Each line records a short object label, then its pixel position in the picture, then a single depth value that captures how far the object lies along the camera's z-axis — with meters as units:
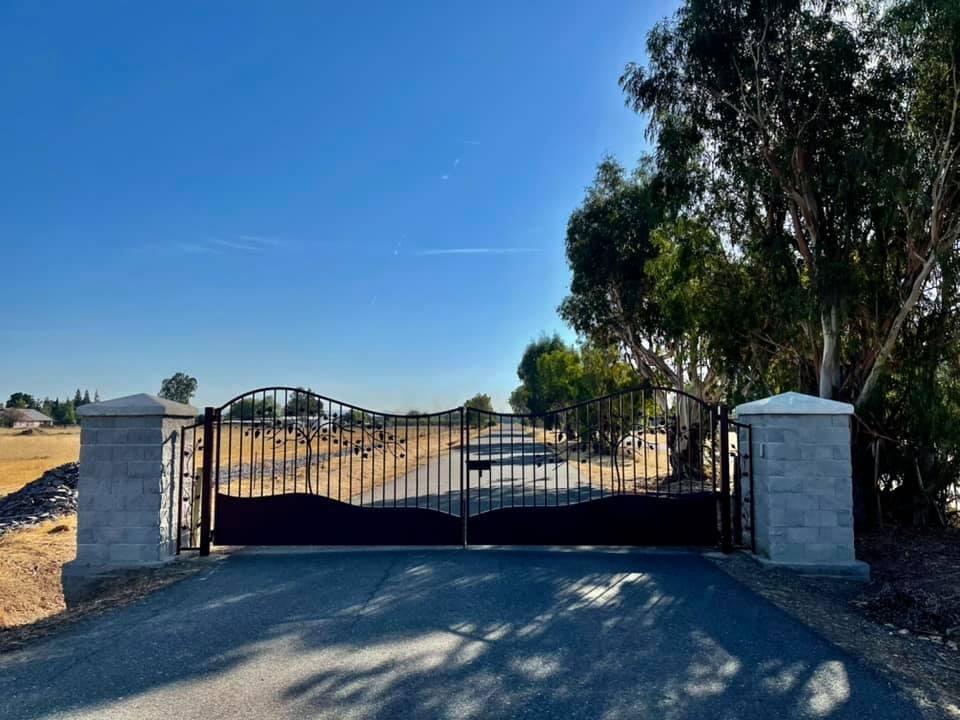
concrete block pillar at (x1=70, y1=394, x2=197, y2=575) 6.84
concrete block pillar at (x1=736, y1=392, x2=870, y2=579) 6.80
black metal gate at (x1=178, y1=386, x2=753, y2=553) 7.55
